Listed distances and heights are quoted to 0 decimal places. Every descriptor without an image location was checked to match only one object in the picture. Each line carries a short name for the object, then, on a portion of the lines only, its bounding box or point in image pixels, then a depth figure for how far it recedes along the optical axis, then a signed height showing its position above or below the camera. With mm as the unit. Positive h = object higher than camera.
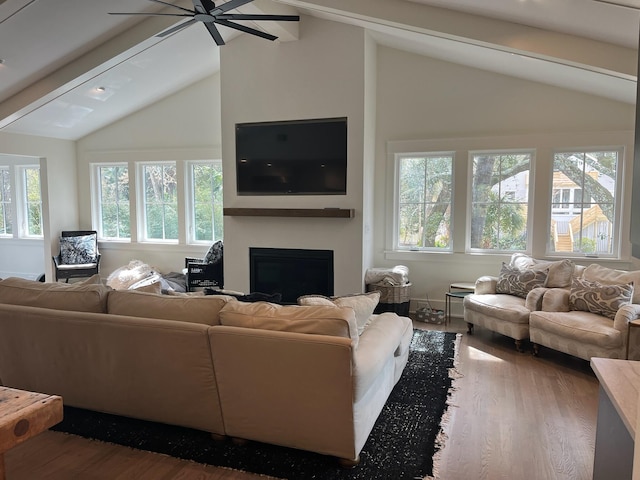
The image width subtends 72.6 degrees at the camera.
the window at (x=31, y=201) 7750 +342
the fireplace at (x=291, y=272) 5297 -647
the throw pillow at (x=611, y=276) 3820 -528
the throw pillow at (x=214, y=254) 6062 -477
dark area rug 2270 -1289
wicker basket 5070 -855
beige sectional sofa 2201 -773
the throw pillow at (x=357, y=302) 2585 -504
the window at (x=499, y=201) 5141 +221
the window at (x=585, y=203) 4824 +183
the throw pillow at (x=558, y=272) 4344 -533
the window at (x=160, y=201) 6820 +301
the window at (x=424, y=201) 5449 +235
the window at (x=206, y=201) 6566 +286
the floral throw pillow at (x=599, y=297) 3682 -677
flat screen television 5148 +760
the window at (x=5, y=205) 7867 +278
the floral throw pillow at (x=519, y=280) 4422 -635
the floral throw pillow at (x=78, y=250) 6762 -465
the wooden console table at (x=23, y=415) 1223 -570
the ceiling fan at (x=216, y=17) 3209 +1603
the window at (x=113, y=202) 7113 +298
